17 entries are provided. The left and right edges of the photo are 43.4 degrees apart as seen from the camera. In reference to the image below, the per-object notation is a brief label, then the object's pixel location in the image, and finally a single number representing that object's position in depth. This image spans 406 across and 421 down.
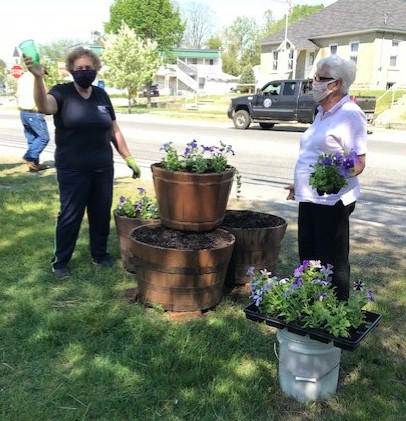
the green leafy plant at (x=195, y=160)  3.81
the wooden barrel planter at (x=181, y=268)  3.57
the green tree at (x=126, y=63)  30.81
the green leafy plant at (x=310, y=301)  2.66
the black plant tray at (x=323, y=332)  2.54
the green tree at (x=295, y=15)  81.06
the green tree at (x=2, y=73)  93.00
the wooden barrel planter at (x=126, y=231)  4.52
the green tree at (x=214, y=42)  87.99
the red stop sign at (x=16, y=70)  14.72
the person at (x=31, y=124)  8.59
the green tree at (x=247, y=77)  57.06
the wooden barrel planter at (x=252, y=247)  4.12
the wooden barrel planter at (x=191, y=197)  3.70
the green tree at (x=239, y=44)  77.25
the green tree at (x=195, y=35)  91.62
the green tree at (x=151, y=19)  47.38
